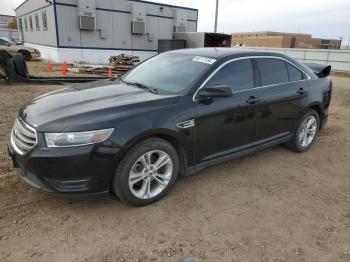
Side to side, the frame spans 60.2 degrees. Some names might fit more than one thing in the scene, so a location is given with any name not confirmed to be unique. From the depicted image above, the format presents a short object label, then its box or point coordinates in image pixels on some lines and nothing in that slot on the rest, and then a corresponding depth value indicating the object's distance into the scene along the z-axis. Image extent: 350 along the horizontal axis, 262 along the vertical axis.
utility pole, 23.69
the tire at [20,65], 9.97
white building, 20.39
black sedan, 2.83
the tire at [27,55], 21.42
